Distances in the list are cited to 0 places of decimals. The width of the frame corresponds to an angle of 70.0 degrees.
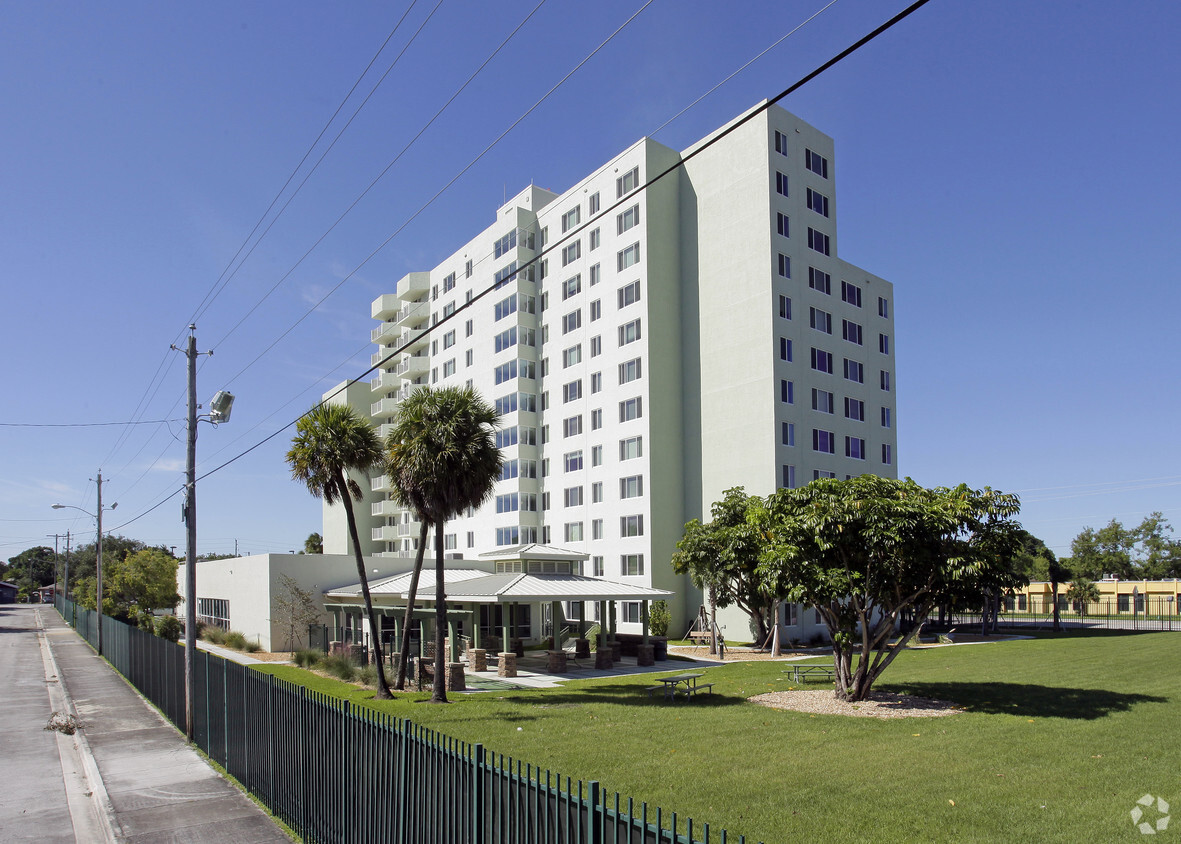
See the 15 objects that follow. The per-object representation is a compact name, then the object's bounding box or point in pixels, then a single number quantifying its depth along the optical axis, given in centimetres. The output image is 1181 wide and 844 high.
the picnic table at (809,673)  2600
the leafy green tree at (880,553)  1864
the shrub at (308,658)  3356
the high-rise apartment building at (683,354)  4788
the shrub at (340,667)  2938
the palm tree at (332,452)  2389
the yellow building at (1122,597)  8019
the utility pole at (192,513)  1712
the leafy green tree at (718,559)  3559
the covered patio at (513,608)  3180
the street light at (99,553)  4623
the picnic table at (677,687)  2195
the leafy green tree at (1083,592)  6869
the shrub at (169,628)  4325
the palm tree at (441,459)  2286
